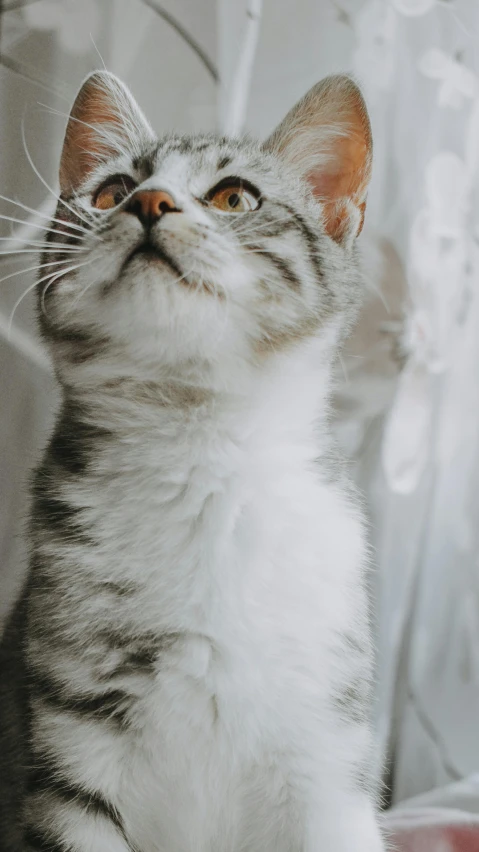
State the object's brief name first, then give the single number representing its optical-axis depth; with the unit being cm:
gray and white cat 49
